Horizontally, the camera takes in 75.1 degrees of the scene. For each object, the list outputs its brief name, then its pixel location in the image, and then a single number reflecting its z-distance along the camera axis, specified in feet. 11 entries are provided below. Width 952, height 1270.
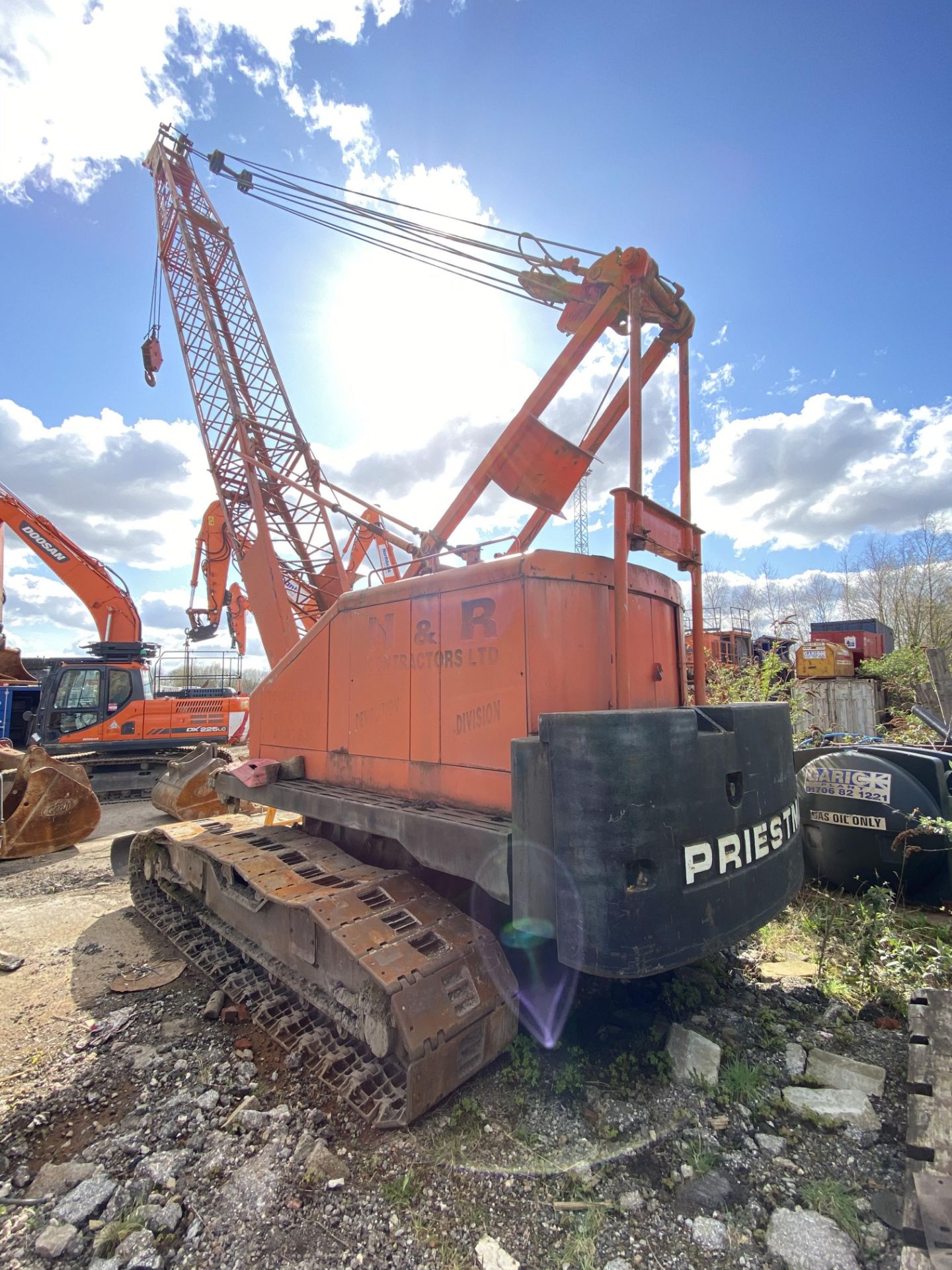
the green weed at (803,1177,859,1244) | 6.83
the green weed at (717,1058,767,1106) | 8.93
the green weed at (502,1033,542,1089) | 9.49
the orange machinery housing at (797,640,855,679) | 57.31
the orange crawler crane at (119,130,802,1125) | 8.11
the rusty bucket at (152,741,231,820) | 30.09
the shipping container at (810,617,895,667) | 68.44
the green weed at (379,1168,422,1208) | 7.52
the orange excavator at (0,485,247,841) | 38.29
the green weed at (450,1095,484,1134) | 8.64
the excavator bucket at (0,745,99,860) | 25.77
